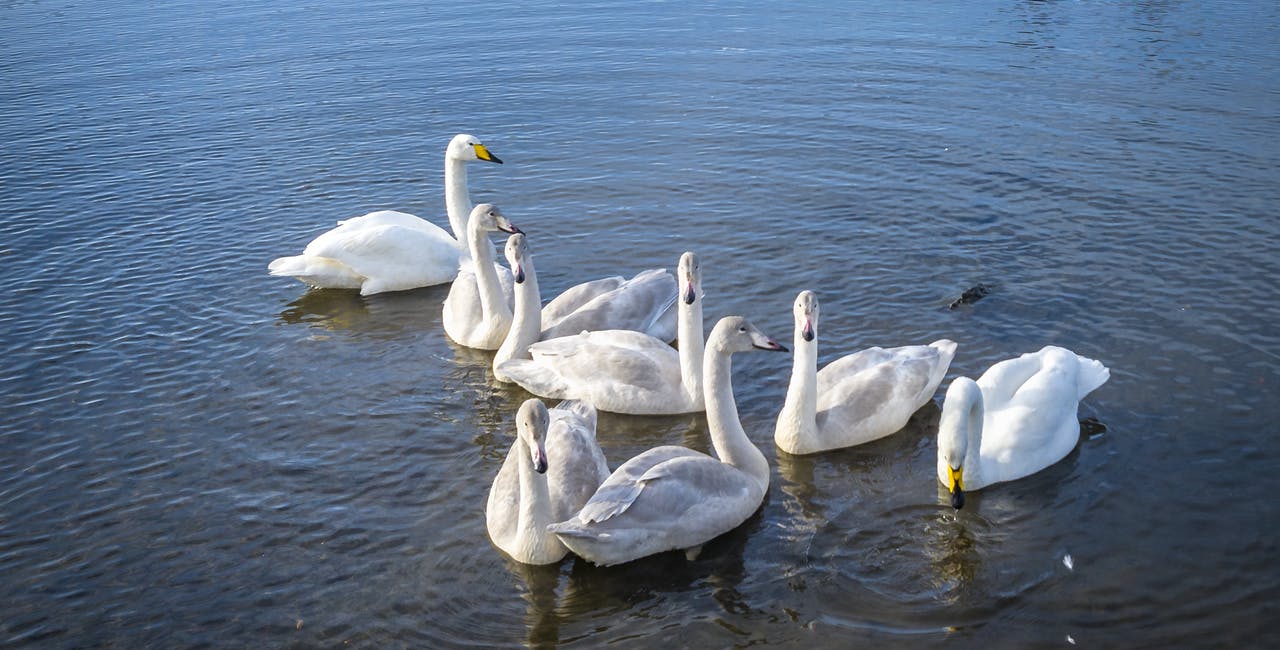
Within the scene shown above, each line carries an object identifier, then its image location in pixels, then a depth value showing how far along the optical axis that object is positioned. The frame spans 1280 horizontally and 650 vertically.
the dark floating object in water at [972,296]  12.31
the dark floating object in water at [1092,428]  9.93
